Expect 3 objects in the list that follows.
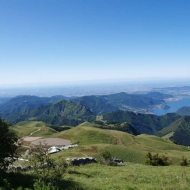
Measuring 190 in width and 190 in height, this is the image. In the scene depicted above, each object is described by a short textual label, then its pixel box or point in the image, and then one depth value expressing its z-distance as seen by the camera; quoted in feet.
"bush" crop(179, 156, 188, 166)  155.97
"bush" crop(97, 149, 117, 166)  124.67
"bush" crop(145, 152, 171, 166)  143.02
